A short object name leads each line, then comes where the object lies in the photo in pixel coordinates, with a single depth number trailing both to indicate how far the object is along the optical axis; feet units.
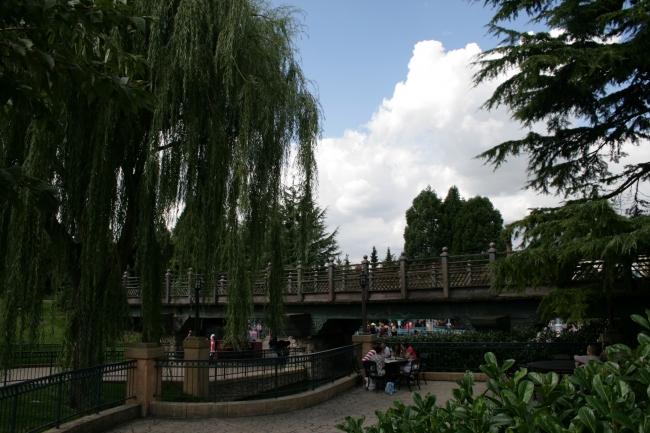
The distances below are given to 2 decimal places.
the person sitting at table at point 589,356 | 35.63
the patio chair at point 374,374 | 44.91
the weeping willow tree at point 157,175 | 29.81
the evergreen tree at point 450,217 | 183.73
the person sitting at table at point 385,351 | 46.85
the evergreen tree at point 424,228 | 185.06
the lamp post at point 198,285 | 35.18
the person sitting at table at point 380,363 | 44.73
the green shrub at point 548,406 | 6.73
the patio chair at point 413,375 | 45.73
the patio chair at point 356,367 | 49.55
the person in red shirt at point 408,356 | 46.24
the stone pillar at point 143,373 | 33.45
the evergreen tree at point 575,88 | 39.24
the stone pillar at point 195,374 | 37.96
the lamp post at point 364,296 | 54.44
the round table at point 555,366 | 36.35
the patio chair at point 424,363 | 50.20
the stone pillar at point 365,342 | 51.03
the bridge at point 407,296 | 57.93
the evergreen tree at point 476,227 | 176.45
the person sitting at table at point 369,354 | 46.54
